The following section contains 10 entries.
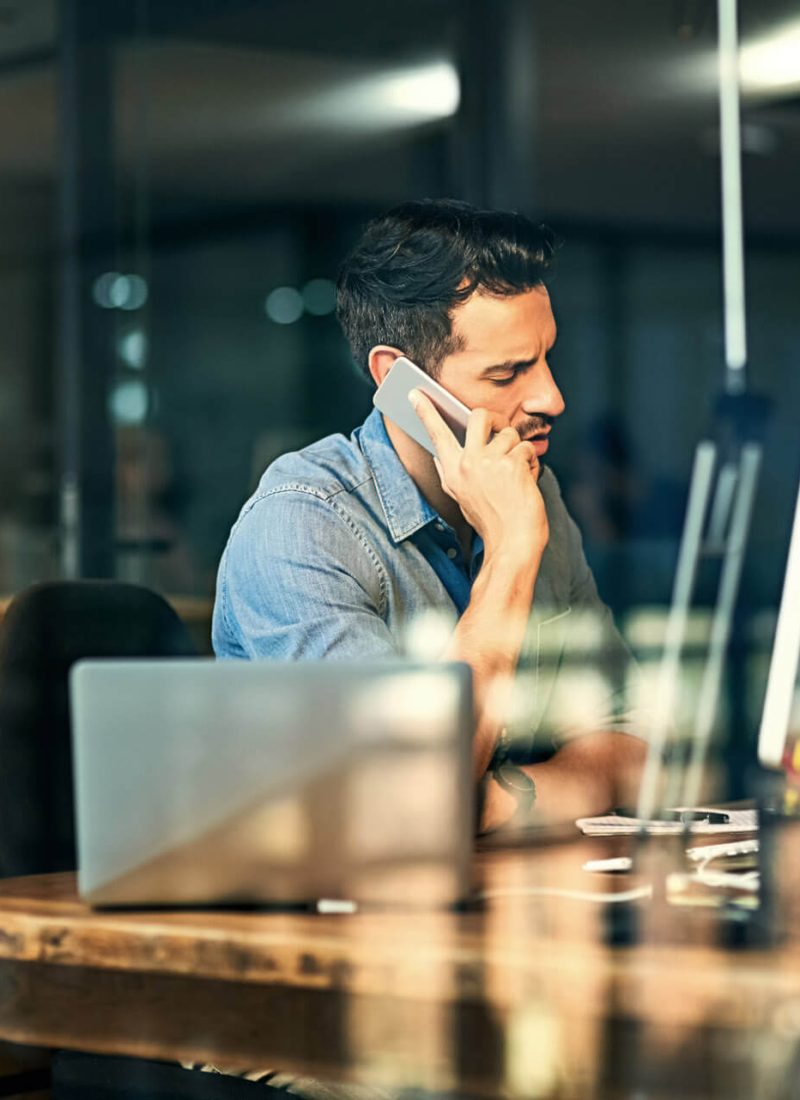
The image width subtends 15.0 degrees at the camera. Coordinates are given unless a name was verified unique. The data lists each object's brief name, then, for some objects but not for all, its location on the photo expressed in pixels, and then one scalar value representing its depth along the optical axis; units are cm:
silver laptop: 259
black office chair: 339
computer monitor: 252
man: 336
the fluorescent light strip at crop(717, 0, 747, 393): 521
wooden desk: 239
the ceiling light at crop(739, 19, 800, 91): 531
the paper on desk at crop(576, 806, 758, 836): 308
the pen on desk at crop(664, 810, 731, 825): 315
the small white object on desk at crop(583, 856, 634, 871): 283
